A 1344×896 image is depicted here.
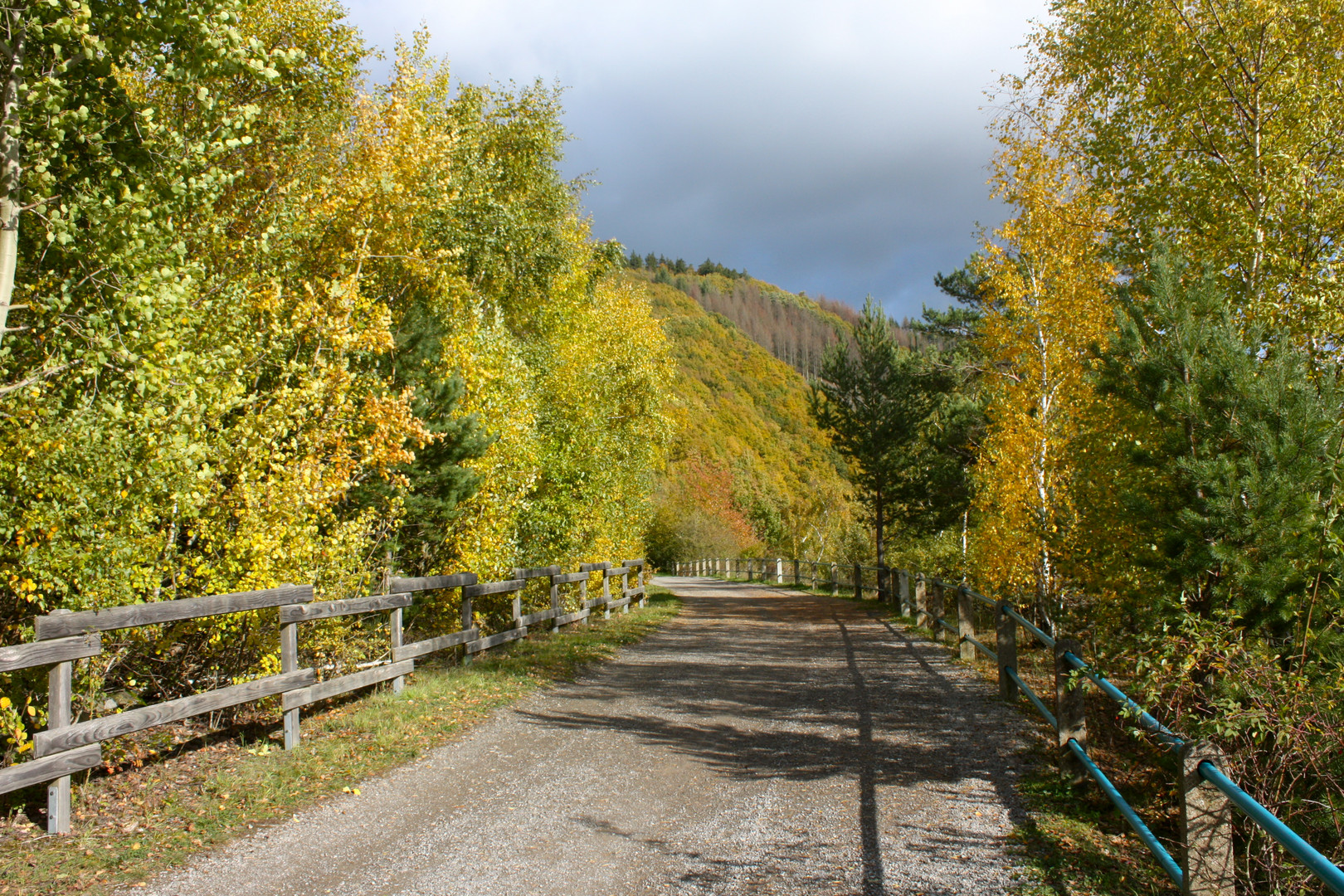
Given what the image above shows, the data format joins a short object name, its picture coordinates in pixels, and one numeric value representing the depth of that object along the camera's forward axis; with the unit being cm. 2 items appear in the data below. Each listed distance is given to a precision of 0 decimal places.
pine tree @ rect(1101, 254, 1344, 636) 585
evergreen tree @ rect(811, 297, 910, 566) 2623
